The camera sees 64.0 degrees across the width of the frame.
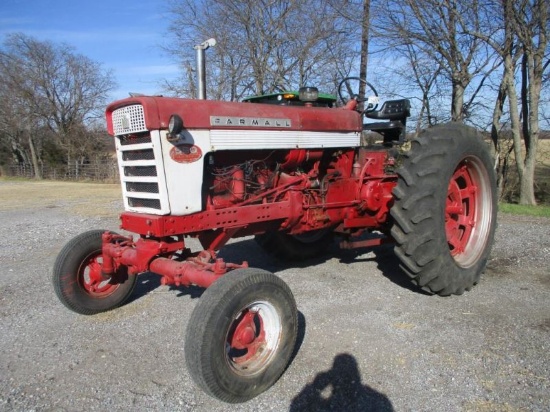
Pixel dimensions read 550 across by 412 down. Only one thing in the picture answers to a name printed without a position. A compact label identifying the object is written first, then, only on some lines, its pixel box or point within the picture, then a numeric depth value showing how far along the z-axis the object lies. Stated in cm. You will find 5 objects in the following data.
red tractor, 266
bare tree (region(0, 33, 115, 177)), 3027
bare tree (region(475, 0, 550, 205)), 866
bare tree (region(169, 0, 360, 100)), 1596
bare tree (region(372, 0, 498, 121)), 940
